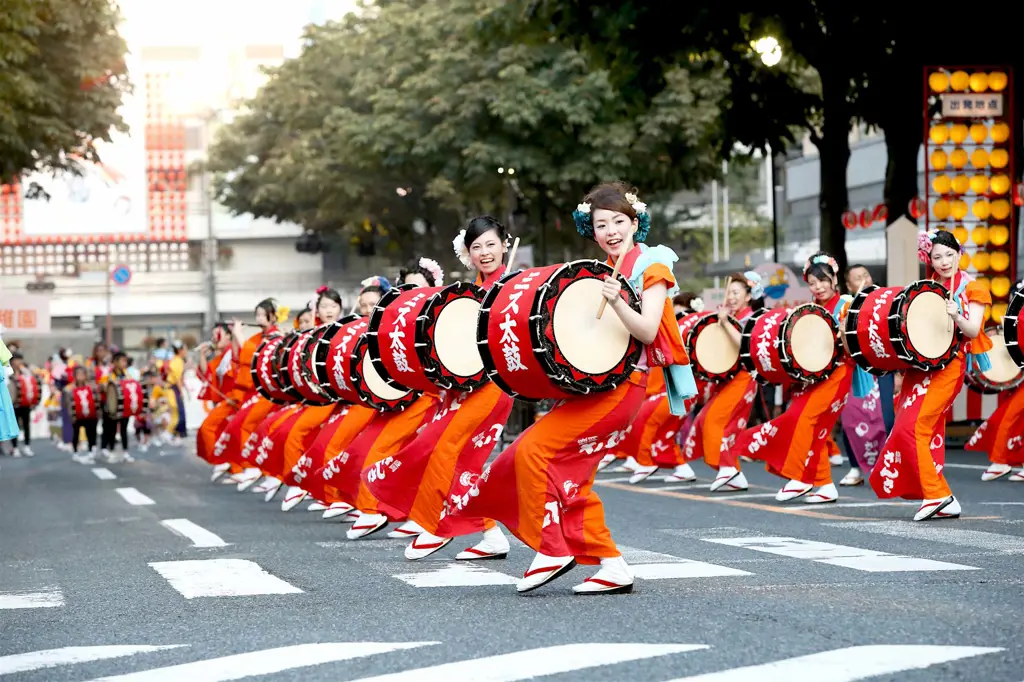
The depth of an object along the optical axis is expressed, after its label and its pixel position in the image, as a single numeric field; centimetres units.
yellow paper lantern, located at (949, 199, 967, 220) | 2433
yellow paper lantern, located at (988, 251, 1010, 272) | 2433
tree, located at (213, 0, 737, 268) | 3806
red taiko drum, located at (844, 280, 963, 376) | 1238
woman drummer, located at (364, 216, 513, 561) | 1025
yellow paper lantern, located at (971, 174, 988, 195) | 2442
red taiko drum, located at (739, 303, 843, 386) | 1488
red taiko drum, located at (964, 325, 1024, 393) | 1883
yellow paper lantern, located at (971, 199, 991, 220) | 2439
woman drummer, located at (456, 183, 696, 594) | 815
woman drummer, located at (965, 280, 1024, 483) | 1684
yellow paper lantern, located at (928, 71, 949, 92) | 2414
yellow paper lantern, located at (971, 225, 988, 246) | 2436
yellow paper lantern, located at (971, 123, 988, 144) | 2461
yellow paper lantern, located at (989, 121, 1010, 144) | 2458
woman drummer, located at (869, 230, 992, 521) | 1206
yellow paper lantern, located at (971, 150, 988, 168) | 2447
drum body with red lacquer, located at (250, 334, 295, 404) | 1750
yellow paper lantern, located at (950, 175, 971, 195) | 2434
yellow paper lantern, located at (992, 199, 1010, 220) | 2438
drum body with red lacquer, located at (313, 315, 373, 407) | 1360
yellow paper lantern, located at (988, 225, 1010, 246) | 2436
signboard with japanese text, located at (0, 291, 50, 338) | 3906
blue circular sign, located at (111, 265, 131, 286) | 6222
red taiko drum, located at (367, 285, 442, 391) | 1150
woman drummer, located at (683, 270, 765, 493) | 1628
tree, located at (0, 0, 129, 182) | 2475
